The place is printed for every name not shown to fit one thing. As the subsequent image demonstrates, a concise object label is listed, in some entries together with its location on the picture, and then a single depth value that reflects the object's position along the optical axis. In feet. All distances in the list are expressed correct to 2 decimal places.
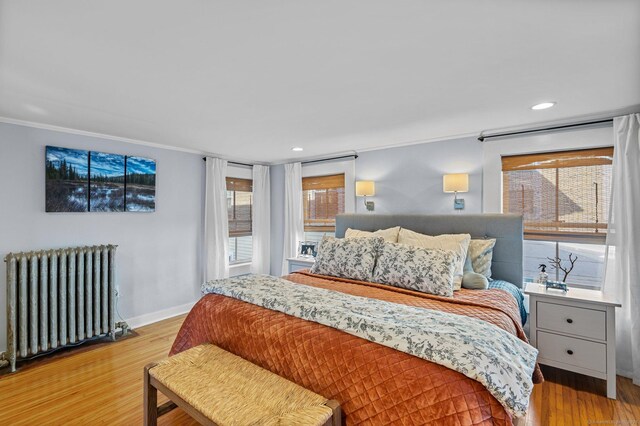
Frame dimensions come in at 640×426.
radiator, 8.71
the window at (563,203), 8.79
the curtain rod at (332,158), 13.65
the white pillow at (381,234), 10.61
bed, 4.18
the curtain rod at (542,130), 8.57
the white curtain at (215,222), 14.03
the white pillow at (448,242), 8.59
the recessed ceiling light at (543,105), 7.65
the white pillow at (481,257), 9.25
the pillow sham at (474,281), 8.43
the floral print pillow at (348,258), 9.50
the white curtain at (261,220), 16.53
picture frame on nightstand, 14.21
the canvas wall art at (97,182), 9.78
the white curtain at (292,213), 15.62
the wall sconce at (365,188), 12.69
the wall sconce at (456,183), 10.43
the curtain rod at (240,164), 15.52
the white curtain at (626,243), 7.93
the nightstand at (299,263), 13.35
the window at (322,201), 14.56
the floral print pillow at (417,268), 7.95
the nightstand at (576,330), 7.30
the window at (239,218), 15.71
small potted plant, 8.32
